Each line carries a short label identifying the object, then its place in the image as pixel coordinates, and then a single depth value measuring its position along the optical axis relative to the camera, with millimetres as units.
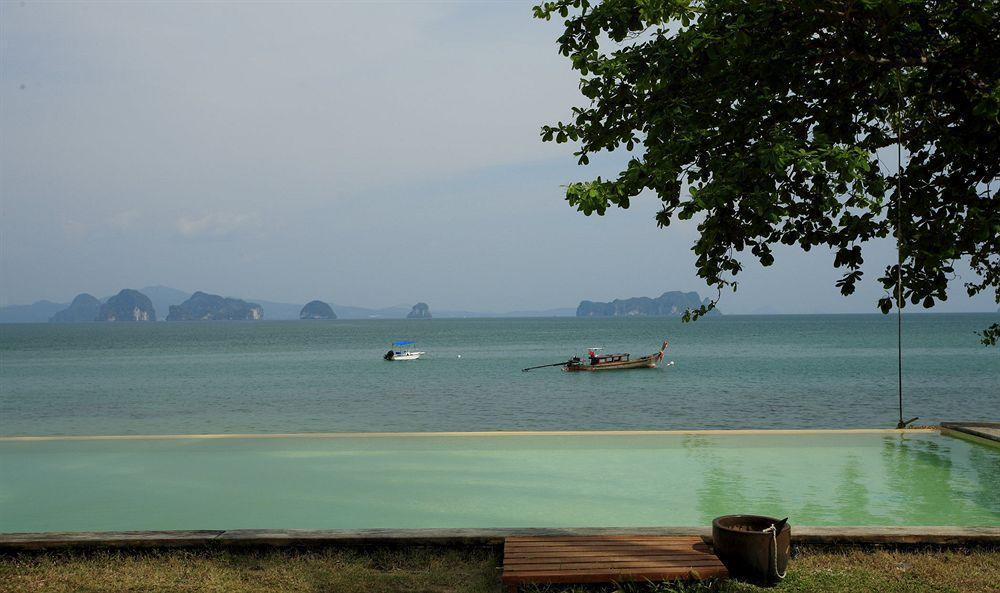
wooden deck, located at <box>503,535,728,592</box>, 4895
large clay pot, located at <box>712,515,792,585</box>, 5105
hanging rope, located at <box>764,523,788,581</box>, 5086
